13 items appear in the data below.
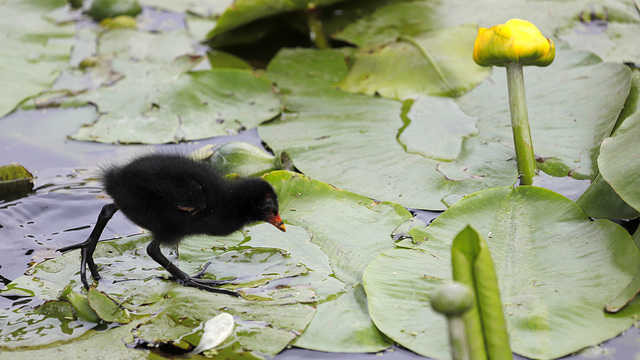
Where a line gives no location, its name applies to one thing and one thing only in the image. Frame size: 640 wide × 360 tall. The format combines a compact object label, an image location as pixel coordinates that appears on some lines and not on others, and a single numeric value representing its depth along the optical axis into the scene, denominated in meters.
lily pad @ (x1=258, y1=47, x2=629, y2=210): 5.59
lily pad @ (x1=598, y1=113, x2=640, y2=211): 4.34
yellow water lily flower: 4.75
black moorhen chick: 4.44
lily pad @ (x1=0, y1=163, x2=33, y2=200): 5.92
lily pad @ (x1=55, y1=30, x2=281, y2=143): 6.92
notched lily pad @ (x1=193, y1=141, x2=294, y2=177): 6.03
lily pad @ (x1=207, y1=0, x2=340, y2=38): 8.23
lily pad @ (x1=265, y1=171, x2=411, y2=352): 3.88
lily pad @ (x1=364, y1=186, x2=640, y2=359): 3.70
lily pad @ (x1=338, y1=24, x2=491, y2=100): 7.10
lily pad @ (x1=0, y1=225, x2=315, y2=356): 3.97
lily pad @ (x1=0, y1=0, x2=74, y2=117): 7.84
